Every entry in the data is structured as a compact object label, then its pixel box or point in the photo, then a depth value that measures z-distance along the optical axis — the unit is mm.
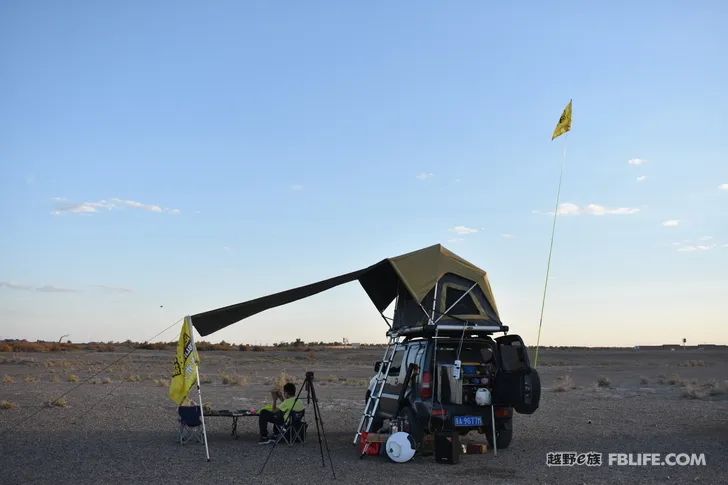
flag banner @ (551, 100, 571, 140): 14555
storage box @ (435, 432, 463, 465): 10953
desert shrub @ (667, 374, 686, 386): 29531
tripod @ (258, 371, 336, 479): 10420
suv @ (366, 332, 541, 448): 11305
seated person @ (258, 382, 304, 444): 13133
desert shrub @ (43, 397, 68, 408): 20094
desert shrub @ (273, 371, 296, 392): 28012
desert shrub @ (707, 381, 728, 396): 24344
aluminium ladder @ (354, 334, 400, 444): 12516
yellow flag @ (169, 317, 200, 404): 11914
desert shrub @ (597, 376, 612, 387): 29569
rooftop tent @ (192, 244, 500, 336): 12367
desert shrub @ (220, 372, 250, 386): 29797
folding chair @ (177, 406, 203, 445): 13055
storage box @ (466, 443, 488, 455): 11914
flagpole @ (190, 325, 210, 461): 11738
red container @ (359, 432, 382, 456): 11633
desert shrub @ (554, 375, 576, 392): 27141
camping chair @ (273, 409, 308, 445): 13039
